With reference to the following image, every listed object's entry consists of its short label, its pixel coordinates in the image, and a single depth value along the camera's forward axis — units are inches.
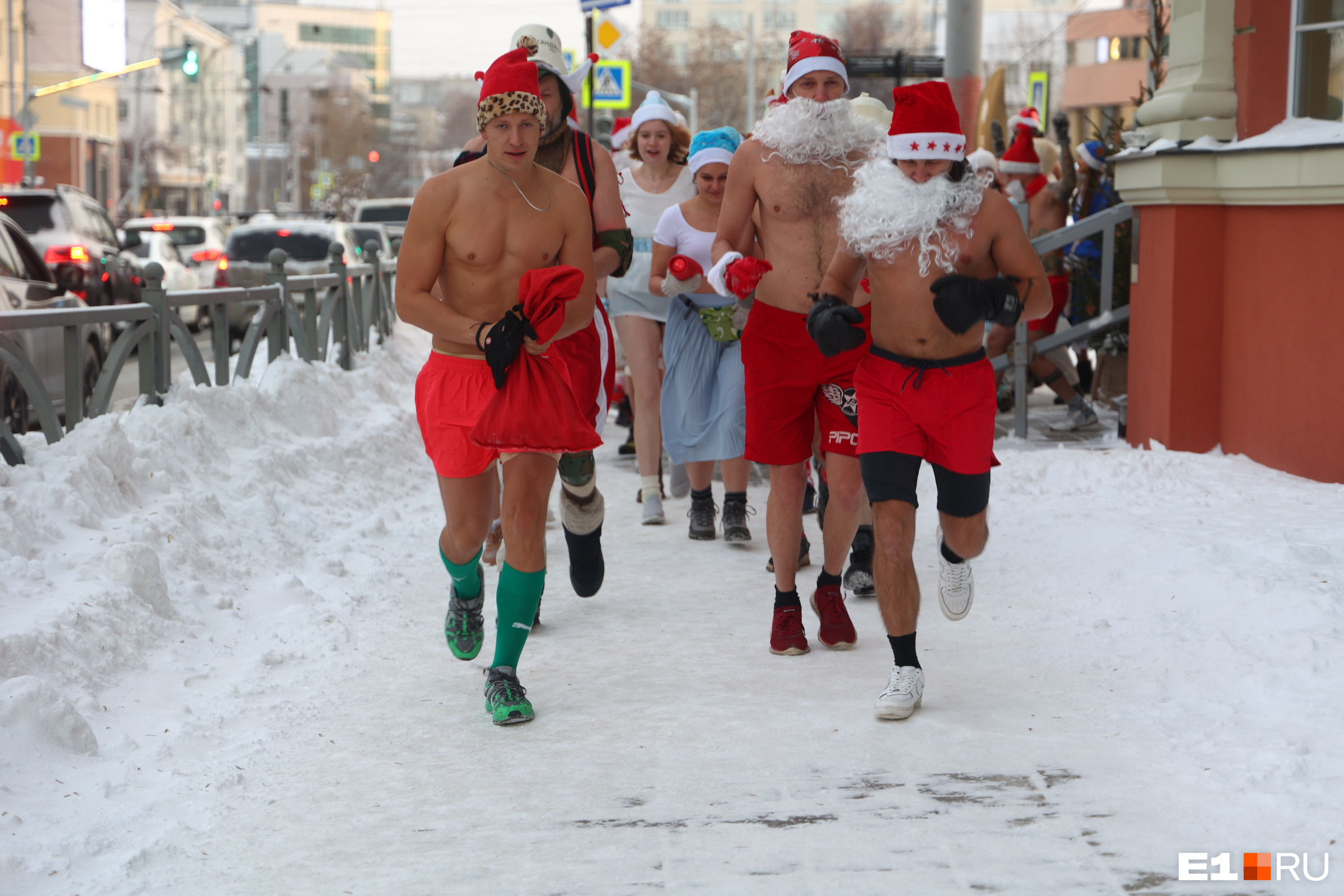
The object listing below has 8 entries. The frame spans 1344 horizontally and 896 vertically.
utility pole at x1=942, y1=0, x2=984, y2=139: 498.0
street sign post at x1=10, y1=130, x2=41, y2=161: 1595.7
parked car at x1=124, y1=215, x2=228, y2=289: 1021.8
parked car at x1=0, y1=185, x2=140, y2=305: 600.4
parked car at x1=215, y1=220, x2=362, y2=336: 765.9
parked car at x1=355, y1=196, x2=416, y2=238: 1103.0
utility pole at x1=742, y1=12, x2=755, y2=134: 2152.7
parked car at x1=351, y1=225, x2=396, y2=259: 952.9
